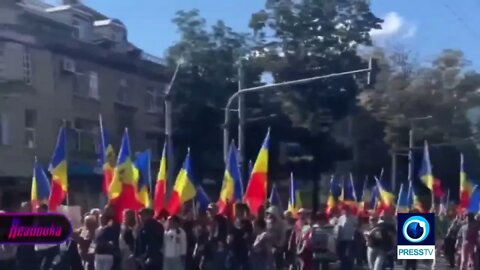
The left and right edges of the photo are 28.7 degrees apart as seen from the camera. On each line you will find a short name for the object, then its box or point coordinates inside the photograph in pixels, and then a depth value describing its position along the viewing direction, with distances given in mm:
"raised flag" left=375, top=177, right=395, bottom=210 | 16203
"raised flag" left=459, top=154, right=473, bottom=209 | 16422
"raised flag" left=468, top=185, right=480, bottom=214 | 15419
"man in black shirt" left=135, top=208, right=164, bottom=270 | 11266
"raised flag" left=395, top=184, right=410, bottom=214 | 15295
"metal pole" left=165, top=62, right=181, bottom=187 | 15008
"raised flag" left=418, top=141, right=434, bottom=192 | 15812
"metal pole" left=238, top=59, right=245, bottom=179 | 17625
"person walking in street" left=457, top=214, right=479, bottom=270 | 13375
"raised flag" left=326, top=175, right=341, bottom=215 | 17783
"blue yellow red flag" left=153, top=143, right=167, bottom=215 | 13172
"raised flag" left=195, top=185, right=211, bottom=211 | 15119
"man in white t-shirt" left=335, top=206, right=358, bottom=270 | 13695
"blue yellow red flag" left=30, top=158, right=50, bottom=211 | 12969
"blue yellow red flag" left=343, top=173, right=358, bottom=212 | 18719
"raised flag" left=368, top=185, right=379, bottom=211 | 19053
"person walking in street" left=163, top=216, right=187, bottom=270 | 11875
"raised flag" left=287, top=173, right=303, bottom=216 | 17672
